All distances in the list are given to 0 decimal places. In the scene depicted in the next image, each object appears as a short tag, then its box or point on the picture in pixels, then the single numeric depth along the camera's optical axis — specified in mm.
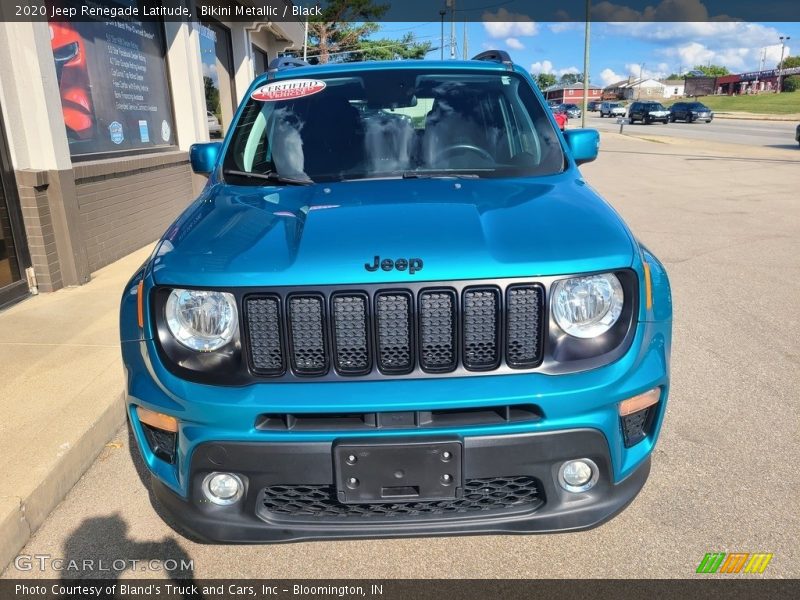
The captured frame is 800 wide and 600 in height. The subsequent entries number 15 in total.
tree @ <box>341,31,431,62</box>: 43831
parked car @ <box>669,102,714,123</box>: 47562
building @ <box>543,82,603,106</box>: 116906
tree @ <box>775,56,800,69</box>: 130587
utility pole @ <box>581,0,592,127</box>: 29581
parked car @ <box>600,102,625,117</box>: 64200
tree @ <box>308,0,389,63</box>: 40656
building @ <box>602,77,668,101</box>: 116175
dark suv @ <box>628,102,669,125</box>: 48719
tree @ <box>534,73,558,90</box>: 148175
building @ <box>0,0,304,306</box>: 5641
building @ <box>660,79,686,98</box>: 126381
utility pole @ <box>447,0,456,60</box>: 50706
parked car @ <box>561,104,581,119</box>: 67625
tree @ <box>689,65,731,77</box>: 156738
